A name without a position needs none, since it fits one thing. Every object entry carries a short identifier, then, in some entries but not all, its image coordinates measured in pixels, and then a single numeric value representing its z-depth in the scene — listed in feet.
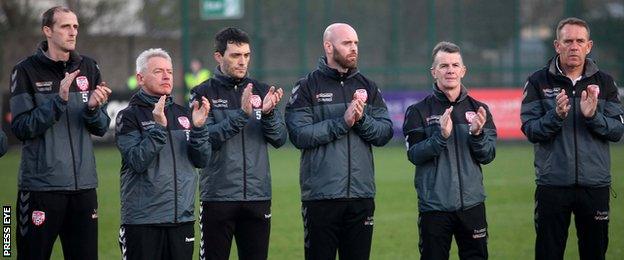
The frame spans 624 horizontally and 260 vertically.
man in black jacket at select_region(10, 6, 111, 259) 50.11
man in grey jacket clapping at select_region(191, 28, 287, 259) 51.03
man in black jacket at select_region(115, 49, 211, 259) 47.14
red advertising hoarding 146.41
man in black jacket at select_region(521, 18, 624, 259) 52.49
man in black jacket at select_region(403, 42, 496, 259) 50.03
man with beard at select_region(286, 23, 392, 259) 51.08
